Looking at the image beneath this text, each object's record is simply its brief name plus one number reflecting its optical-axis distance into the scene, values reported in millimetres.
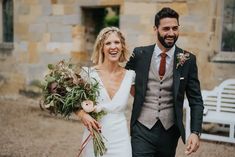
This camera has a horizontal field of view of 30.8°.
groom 3162
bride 3055
